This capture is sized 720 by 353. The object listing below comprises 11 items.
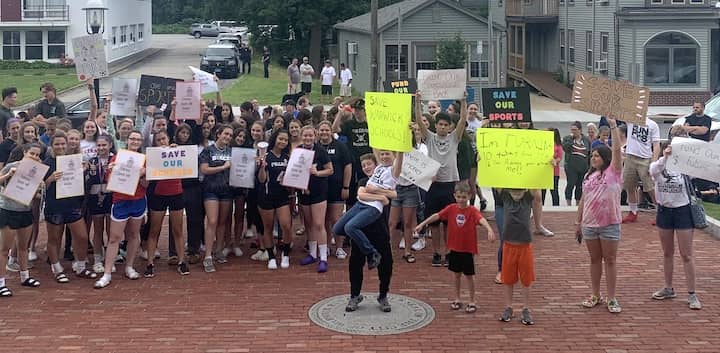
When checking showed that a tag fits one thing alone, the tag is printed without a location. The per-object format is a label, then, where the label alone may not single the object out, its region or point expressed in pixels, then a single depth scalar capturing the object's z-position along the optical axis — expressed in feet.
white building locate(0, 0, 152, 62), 157.07
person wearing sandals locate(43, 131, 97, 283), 31.04
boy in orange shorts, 26.94
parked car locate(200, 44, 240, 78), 139.64
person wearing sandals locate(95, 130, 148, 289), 31.42
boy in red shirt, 27.63
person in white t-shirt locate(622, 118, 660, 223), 41.24
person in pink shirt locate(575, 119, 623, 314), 27.32
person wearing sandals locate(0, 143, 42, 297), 29.84
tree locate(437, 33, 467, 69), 103.09
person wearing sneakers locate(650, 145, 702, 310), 28.53
